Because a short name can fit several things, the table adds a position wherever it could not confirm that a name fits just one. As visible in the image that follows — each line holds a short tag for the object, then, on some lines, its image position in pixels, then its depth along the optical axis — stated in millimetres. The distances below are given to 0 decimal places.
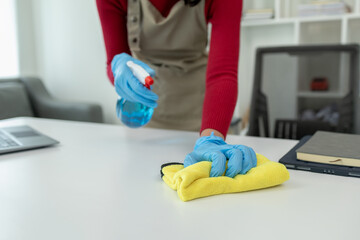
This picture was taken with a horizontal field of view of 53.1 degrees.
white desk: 421
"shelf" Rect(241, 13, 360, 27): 2354
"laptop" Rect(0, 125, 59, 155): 824
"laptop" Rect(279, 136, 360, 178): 615
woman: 774
